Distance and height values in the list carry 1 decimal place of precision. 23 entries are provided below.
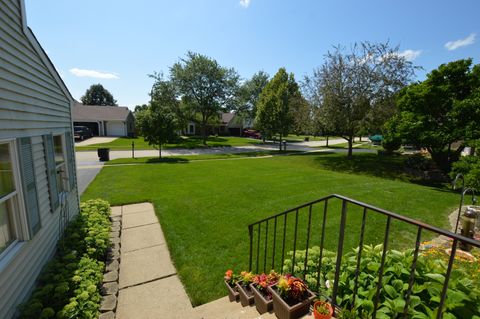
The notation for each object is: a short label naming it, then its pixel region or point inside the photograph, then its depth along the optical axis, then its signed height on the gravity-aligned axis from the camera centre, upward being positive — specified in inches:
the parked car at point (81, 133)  1083.0 -38.8
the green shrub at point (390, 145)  527.6 -49.7
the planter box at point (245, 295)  116.8 -85.3
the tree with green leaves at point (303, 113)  693.3 +46.9
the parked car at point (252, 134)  1678.4 -44.2
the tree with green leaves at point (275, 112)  953.5 +66.3
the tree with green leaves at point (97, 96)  2549.2 +321.1
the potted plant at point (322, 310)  79.3 -63.2
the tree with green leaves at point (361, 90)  599.8 +104.7
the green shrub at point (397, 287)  63.5 -52.1
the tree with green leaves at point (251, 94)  1401.2 +211.9
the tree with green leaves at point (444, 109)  420.8 +42.8
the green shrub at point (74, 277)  108.6 -86.4
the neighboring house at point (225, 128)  1784.0 -4.7
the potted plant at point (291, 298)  87.4 -66.5
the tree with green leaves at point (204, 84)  1072.2 +204.7
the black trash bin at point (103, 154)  626.5 -77.7
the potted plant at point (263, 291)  102.4 -75.8
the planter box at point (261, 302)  101.8 -77.9
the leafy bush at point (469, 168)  254.2 -48.9
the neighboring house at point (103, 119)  1344.7 +32.1
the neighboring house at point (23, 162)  107.2 -21.4
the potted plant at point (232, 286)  129.7 -90.7
